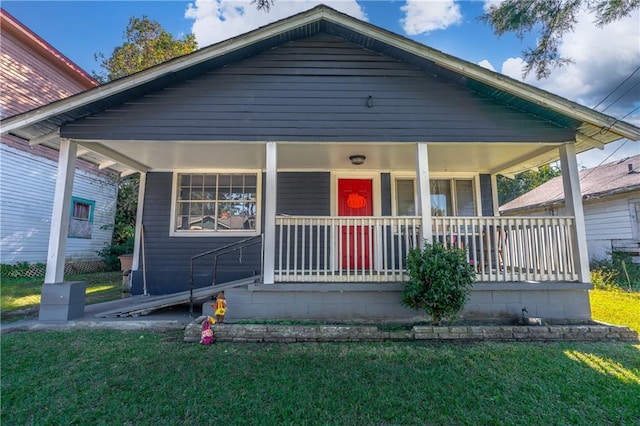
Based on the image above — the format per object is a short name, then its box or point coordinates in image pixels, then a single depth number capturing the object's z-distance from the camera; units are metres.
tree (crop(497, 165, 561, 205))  29.16
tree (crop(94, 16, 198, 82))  13.60
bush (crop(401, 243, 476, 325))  4.12
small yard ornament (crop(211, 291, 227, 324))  4.48
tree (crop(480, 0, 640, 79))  4.55
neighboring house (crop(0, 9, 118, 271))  9.55
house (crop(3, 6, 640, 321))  4.82
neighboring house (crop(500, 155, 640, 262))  10.04
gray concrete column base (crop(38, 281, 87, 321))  4.85
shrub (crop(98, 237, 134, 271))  12.73
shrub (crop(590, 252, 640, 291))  8.46
